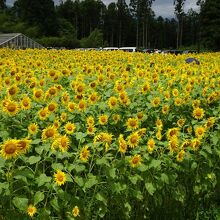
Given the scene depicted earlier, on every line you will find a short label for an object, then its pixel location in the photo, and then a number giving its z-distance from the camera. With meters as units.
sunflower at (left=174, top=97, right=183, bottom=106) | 3.10
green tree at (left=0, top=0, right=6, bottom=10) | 58.56
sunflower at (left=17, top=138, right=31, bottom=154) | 1.88
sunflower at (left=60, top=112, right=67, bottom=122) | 2.52
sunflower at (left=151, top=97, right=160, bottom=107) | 2.96
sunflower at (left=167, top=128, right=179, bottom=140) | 2.39
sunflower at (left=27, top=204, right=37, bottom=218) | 1.86
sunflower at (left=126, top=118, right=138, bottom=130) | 2.49
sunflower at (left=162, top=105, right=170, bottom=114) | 2.92
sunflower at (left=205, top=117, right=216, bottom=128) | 2.65
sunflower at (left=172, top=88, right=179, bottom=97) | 3.21
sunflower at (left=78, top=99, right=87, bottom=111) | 2.65
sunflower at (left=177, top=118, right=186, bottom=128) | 2.70
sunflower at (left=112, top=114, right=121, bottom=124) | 2.70
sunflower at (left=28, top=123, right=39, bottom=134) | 2.25
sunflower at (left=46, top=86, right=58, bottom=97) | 2.79
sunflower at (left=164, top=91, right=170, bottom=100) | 3.13
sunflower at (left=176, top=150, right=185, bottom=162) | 2.40
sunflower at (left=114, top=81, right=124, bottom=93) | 3.06
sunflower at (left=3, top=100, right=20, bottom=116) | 2.39
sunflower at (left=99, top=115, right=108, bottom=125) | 2.51
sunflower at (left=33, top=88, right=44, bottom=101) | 2.79
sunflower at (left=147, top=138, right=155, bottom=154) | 2.30
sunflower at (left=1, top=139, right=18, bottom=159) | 1.84
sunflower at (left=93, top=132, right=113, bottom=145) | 2.20
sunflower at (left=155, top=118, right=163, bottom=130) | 2.61
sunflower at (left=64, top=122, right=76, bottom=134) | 2.28
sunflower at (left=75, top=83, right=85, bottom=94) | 2.97
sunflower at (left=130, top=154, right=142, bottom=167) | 2.22
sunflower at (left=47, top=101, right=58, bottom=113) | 2.53
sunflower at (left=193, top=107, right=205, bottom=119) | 2.88
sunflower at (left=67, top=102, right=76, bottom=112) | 2.62
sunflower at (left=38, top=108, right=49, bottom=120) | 2.46
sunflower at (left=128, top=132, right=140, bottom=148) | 2.27
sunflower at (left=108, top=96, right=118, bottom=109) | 2.76
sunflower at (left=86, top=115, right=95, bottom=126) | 2.43
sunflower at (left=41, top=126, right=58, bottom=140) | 2.12
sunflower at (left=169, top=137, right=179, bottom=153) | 2.33
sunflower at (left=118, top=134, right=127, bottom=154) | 2.18
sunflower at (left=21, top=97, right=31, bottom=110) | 2.52
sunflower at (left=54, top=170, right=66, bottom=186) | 1.94
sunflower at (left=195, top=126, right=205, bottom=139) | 2.53
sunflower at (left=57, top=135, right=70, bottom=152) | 2.07
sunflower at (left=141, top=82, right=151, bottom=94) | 3.24
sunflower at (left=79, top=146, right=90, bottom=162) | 2.09
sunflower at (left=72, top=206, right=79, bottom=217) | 2.01
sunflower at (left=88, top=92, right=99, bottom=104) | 2.86
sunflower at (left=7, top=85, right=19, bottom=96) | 2.78
